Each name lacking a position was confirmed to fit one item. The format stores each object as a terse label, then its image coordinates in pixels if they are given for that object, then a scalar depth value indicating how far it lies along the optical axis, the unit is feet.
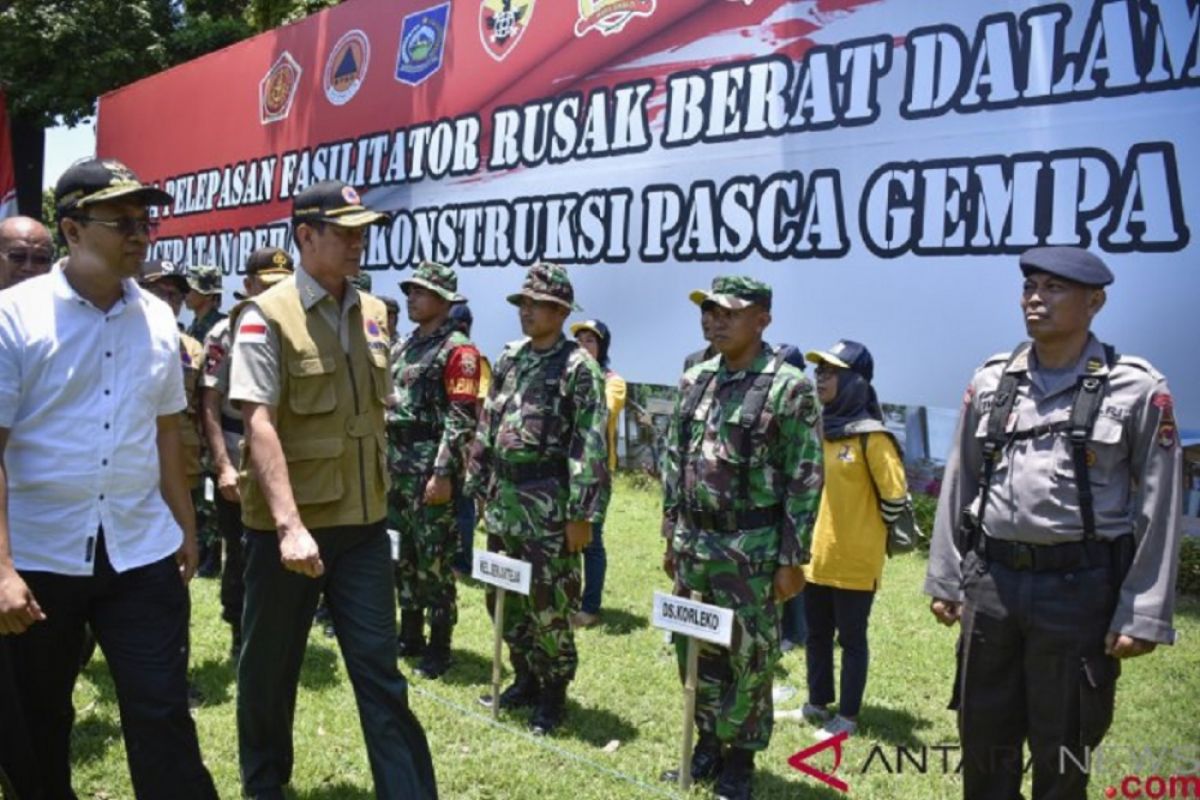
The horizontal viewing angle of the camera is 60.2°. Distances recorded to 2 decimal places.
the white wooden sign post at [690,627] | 12.27
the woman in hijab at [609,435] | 21.24
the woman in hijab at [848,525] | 15.17
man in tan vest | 10.92
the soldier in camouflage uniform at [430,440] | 17.67
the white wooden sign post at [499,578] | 14.82
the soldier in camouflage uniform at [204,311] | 21.04
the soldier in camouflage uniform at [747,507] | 12.73
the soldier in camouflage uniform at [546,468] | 15.31
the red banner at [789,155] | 20.39
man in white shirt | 9.17
